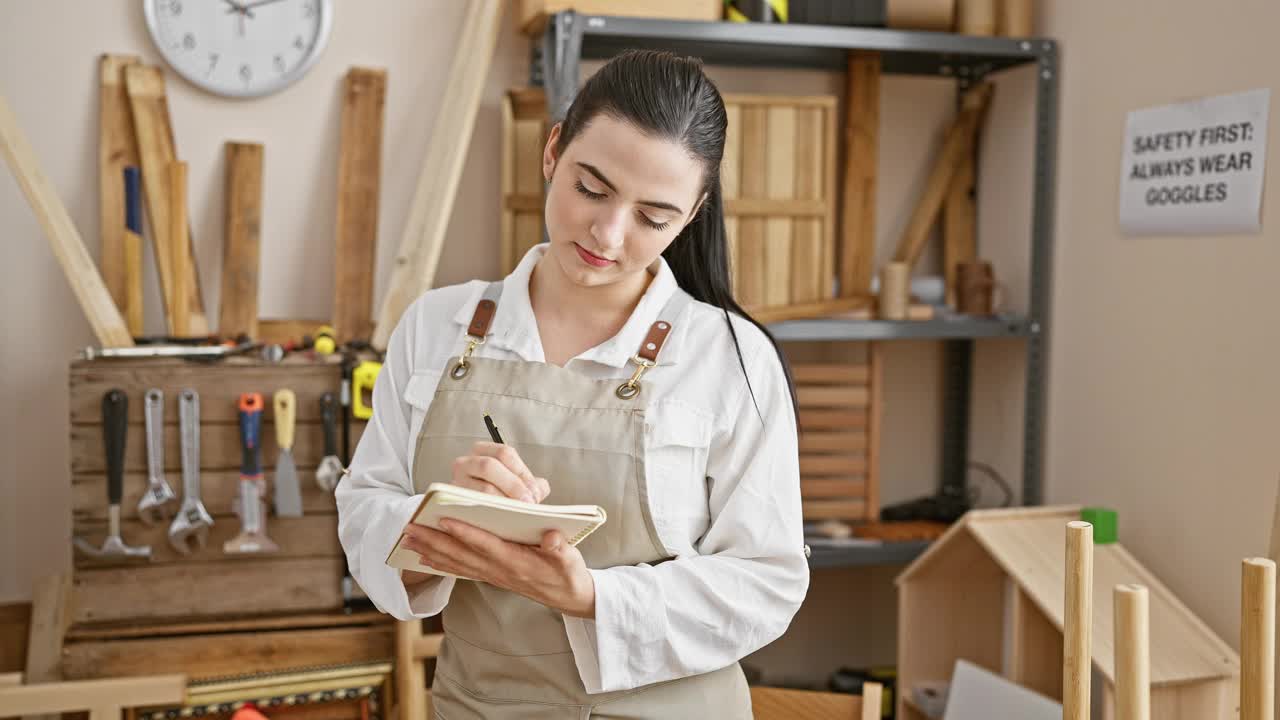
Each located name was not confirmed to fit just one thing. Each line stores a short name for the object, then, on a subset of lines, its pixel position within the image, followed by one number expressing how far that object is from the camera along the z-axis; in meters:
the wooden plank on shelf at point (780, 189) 2.59
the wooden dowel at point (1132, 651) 0.78
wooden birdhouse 1.86
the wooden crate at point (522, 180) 2.65
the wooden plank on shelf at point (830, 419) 2.70
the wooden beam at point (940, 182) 2.86
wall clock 2.53
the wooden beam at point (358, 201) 2.62
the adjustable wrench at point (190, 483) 2.19
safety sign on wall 1.99
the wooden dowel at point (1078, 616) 0.86
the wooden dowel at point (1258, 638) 0.79
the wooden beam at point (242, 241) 2.57
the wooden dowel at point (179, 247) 2.42
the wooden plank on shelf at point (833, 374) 2.70
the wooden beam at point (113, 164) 2.51
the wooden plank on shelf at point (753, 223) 2.57
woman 1.27
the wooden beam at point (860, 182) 2.82
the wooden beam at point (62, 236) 2.25
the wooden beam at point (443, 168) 2.45
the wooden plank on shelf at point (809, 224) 2.61
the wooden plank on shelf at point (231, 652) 2.18
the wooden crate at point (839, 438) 2.70
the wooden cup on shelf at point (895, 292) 2.63
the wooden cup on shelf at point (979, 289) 2.71
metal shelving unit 2.36
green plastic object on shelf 2.23
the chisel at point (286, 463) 2.22
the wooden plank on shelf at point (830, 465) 2.69
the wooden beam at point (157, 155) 2.49
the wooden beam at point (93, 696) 2.02
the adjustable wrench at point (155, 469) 2.18
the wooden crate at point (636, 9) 2.37
